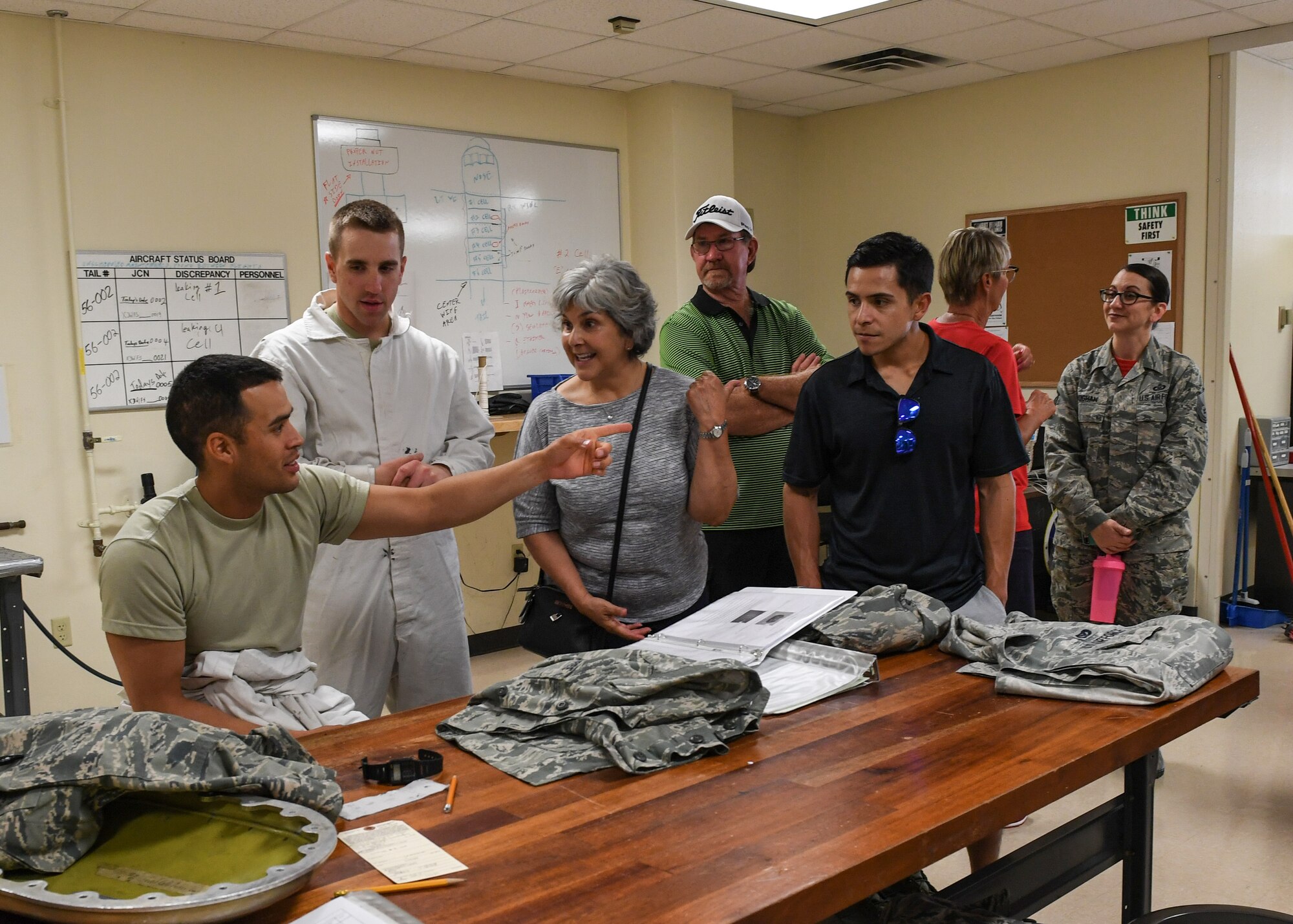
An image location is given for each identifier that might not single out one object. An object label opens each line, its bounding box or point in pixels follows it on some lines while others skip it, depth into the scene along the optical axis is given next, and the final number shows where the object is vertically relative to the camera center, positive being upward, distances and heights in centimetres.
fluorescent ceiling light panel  434 +131
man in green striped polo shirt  282 -6
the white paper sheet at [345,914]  111 -55
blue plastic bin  512 -14
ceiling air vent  524 +132
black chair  138 -72
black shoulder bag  237 -57
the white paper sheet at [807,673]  179 -55
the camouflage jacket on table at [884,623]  201 -50
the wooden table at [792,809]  118 -57
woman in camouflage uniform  371 -40
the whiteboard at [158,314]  418 +19
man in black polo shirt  234 -22
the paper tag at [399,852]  123 -56
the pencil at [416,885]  119 -56
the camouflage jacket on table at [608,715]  153 -52
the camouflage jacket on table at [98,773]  116 -44
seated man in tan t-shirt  175 -33
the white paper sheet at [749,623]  195 -51
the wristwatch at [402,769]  148 -54
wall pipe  403 +32
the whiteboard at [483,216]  484 +64
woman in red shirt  296 +8
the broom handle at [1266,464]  516 -60
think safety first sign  516 +51
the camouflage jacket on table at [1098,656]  177 -52
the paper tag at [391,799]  140 -56
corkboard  538 +30
